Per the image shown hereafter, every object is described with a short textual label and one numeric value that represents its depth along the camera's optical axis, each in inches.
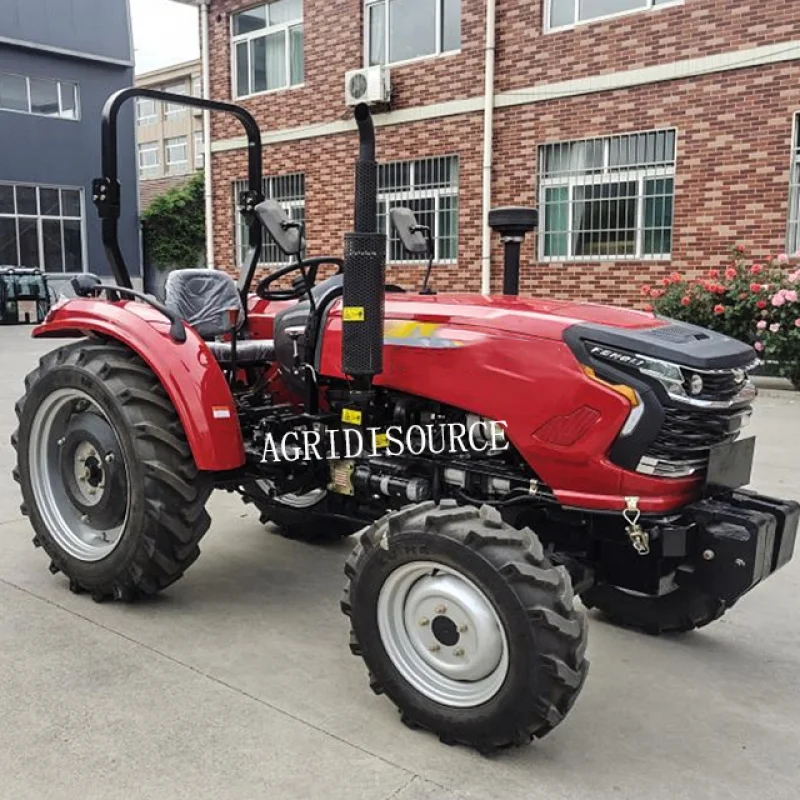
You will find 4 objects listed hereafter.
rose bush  367.6
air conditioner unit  522.3
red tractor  103.8
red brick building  406.3
